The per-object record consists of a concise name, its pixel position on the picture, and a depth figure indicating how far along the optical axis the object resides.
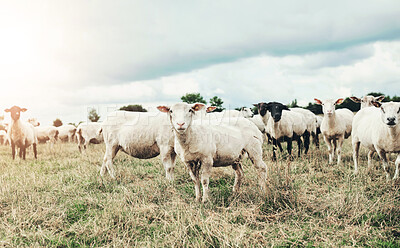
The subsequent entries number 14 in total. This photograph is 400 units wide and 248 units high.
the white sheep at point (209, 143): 5.28
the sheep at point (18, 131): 13.82
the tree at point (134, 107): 37.39
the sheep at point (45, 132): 22.55
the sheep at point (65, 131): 24.28
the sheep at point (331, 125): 10.35
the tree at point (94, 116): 51.53
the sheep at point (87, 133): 17.25
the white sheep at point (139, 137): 7.54
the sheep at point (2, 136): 27.60
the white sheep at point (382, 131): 6.80
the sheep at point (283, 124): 10.62
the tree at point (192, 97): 47.77
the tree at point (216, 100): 49.62
